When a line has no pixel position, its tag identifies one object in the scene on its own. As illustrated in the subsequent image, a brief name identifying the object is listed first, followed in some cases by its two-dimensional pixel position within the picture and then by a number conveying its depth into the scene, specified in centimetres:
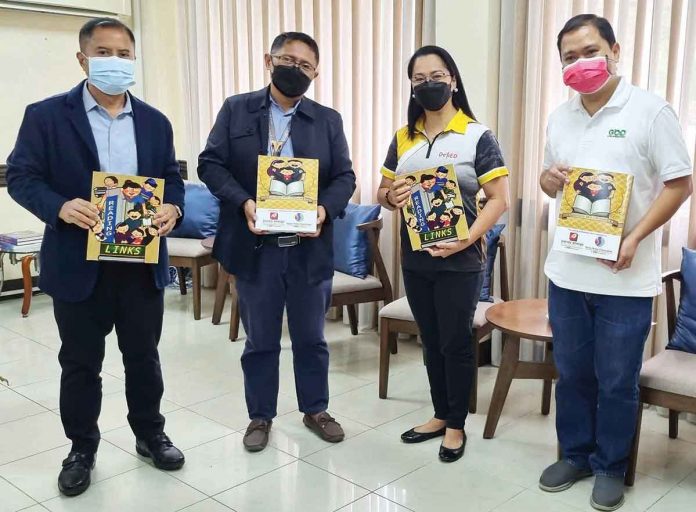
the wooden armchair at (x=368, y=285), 380
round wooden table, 270
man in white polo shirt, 204
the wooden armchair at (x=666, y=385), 229
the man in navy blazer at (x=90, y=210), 217
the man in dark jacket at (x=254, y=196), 249
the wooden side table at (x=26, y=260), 462
